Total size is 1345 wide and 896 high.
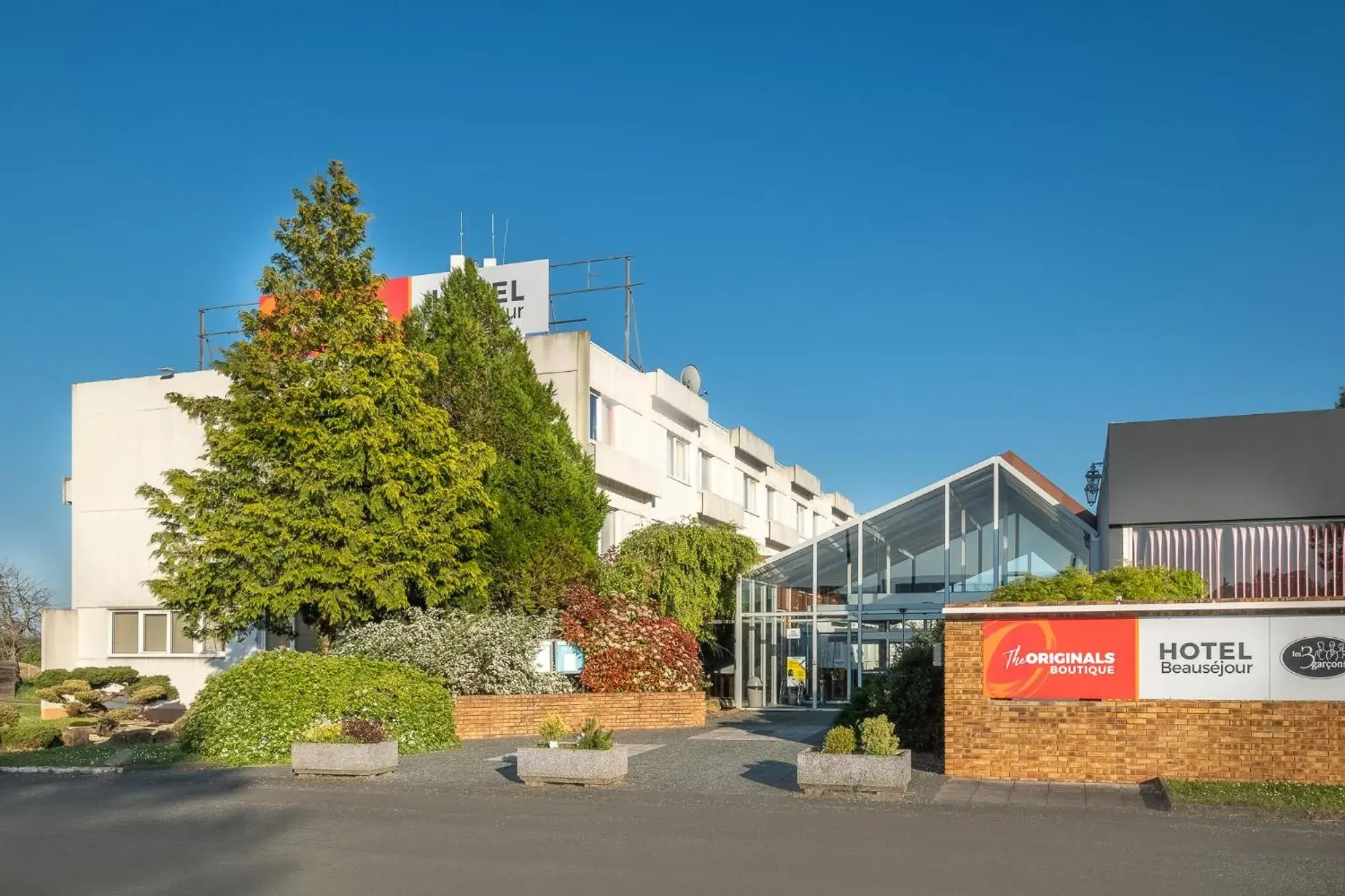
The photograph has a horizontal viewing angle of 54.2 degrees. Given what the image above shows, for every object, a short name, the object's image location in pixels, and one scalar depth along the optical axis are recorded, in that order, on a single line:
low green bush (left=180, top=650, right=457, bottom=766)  20.09
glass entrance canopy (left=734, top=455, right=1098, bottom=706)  28.59
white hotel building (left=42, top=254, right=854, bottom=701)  33.78
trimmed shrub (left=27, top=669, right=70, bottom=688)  34.03
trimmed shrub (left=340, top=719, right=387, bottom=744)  17.97
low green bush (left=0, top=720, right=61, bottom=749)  23.98
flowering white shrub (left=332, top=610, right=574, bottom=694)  24.09
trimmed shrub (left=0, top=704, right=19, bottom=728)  26.70
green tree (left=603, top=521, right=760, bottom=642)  29.44
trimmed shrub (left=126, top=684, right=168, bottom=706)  32.75
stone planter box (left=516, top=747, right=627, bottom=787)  16.30
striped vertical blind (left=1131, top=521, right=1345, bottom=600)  18.58
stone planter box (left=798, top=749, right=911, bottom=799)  14.90
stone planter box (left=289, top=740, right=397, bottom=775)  17.52
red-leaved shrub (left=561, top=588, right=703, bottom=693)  25.53
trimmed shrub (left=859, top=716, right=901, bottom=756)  15.30
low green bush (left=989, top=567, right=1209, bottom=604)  16.88
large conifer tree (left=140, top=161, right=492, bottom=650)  24.42
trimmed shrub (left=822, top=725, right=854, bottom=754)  15.32
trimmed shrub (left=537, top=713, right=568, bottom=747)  16.89
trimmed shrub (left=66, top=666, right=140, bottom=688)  34.00
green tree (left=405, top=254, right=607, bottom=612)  26.66
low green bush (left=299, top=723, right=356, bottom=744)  18.00
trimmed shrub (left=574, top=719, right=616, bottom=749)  16.56
